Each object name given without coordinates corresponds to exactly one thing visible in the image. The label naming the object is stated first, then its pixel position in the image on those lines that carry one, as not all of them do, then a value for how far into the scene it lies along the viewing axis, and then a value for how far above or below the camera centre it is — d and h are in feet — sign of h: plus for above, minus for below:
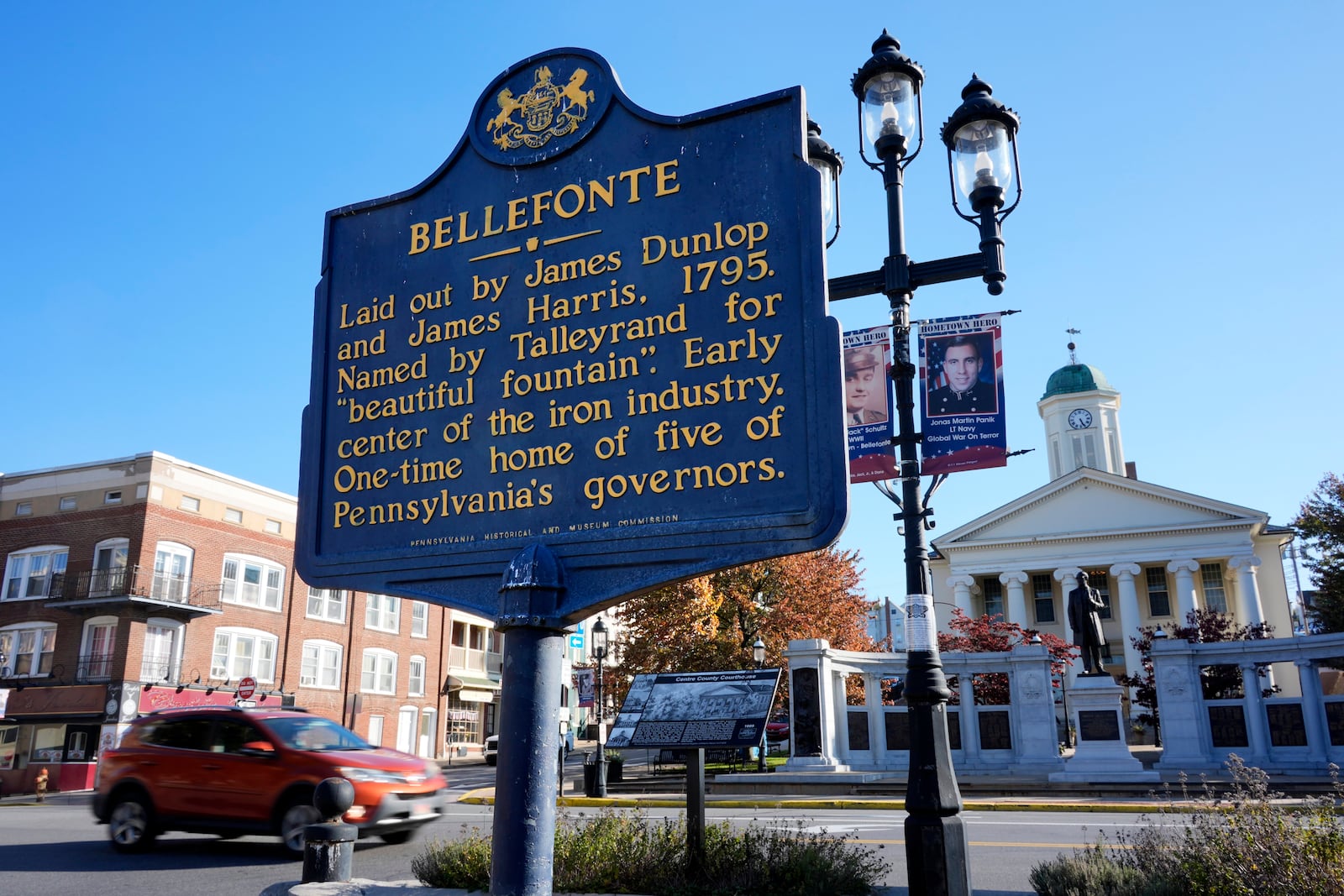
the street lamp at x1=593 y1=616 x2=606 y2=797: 91.86 +6.14
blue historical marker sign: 17.53 +6.72
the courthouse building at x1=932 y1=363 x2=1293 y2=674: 180.14 +27.67
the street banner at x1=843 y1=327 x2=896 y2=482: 38.14 +12.09
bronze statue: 93.04 +7.94
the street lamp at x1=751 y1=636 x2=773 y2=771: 93.66 +4.78
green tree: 132.77 +22.07
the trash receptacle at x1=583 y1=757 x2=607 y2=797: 73.10 -5.26
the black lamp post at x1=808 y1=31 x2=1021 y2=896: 28.71 +15.20
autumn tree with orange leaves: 107.65 +10.35
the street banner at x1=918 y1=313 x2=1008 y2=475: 39.60 +12.45
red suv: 38.78 -2.83
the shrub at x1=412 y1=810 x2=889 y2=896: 25.95 -4.22
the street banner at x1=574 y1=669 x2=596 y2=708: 86.79 +1.67
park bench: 105.50 -6.29
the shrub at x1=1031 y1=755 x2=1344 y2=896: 19.85 -3.32
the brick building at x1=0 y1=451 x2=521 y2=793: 119.96 +12.25
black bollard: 20.84 -3.04
